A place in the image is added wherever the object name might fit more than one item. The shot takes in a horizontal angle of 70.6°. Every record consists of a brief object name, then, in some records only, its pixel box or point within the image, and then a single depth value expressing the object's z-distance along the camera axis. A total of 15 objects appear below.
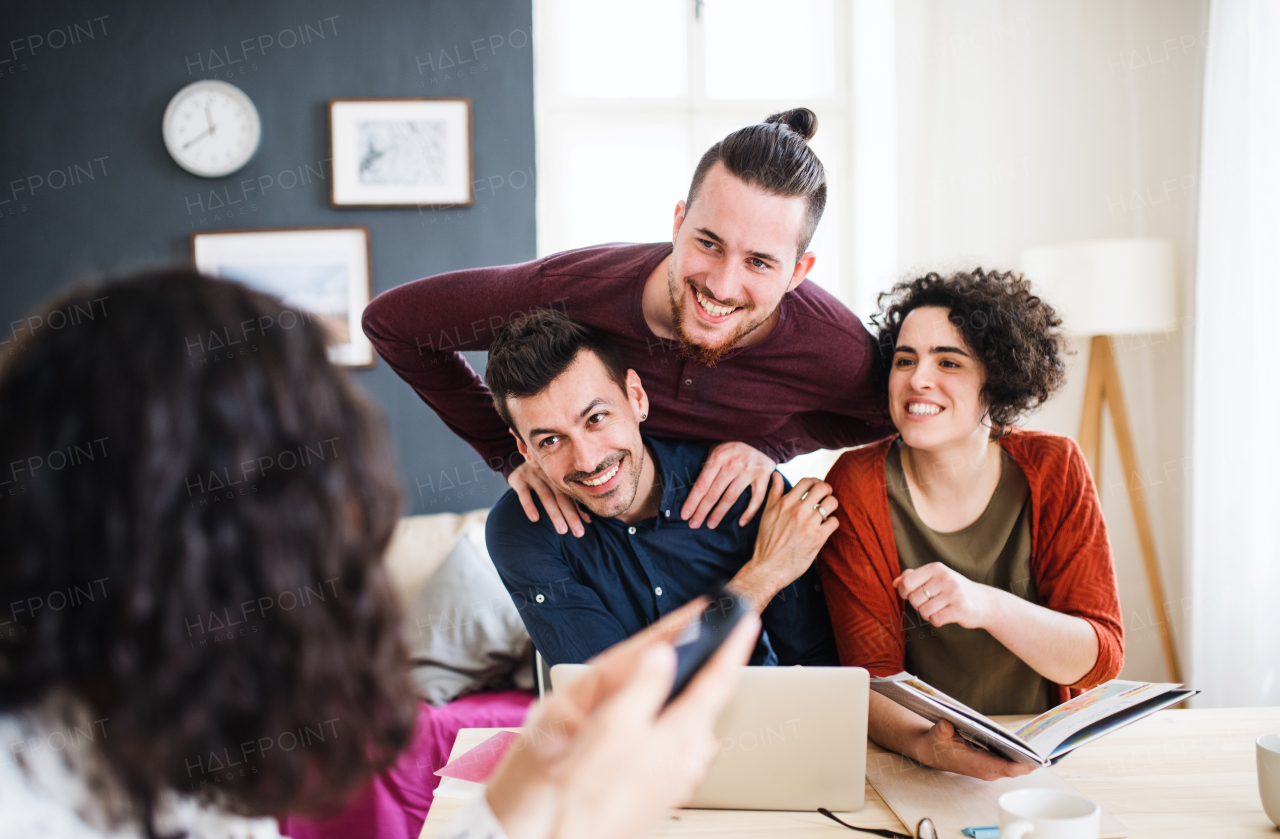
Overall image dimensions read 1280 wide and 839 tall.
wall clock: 3.30
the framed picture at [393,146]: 3.32
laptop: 1.12
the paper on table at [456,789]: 1.20
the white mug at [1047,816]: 0.95
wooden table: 1.10
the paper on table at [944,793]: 1.11
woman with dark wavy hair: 0.58
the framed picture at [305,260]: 3.33
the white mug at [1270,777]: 1.07
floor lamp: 2.85
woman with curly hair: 1.58
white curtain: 2.63
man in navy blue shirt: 1.64
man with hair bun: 1.62
